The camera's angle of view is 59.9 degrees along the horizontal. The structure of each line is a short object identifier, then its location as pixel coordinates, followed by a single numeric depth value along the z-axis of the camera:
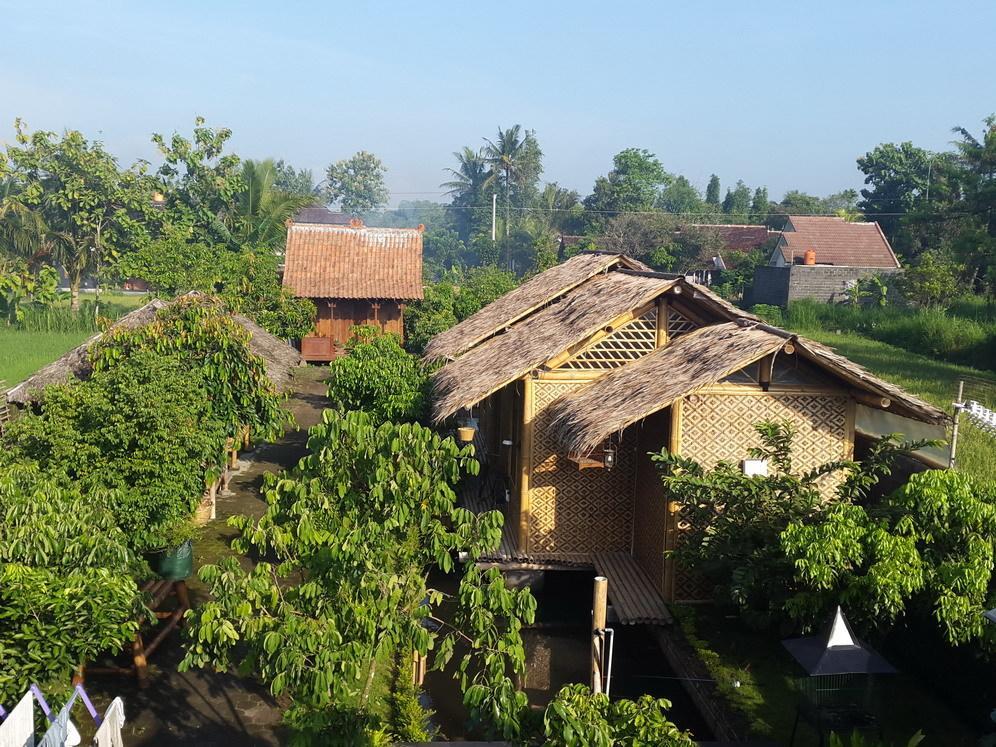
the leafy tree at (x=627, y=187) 59.34
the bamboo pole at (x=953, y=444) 9.32
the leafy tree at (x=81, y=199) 33.56
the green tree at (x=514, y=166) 62.84
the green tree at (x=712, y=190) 73.25
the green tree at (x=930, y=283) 28.84
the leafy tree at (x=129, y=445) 9.27
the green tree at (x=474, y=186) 65.50
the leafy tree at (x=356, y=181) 88.81
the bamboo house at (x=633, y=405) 9.50
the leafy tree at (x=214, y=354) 12.09
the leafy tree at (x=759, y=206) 64.21
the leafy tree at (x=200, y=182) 33.47
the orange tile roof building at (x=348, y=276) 27.31
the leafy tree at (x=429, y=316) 25.05
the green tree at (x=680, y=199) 70.97
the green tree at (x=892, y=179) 46.70
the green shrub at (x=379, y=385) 13.76
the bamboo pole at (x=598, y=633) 7.86
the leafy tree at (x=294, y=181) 83.95
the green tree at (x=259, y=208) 32.31
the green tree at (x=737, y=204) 68.12
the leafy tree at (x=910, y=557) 7.09
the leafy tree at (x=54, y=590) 6.09
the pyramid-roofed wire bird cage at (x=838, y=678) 7.05
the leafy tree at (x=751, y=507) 8.55
